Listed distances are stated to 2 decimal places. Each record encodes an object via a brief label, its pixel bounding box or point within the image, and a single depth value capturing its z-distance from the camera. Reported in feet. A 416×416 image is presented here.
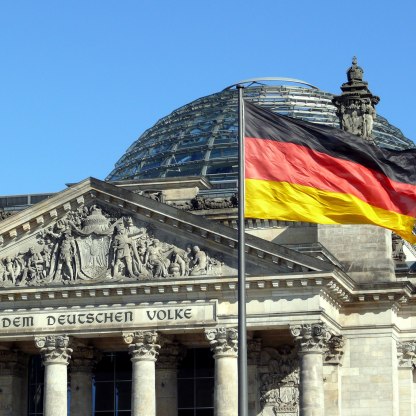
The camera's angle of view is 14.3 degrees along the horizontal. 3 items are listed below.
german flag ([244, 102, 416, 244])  179.93
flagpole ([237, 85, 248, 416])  168.86
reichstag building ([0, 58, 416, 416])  251.80
